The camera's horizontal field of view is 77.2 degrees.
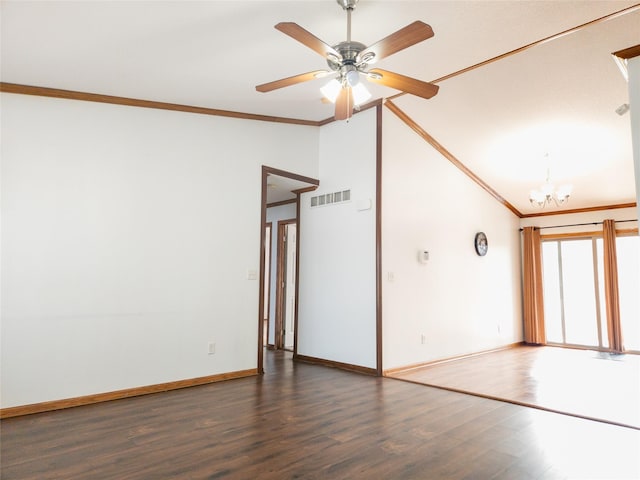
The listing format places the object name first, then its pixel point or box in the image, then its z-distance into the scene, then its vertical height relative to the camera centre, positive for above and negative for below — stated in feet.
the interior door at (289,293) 22.33 -0.61
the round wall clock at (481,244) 22.07 +2.21
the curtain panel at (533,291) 25.46 -0.45
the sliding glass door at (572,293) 23.86 -0.53
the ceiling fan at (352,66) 7.84 +4.80
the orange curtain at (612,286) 22.36 -0.09
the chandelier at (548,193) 18.70 +4.38
